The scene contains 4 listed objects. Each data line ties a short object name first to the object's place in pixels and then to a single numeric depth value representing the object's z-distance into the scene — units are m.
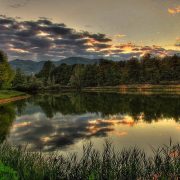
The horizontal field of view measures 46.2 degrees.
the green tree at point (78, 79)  127.30
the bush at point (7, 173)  8.63
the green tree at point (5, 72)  67.09
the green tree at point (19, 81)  89.52
